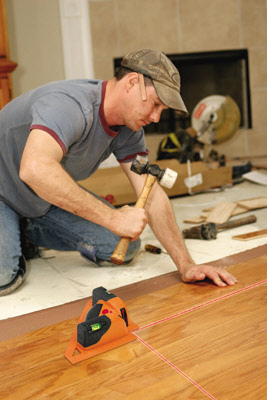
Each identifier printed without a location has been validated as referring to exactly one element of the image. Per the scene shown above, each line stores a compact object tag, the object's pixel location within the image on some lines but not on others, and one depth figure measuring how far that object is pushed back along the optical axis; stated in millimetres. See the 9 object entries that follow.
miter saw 4090
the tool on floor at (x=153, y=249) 2352
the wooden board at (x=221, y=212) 2895
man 1506
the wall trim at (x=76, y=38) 3836
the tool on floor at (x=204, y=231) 2490
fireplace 5242
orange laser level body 1305
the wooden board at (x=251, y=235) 2428
